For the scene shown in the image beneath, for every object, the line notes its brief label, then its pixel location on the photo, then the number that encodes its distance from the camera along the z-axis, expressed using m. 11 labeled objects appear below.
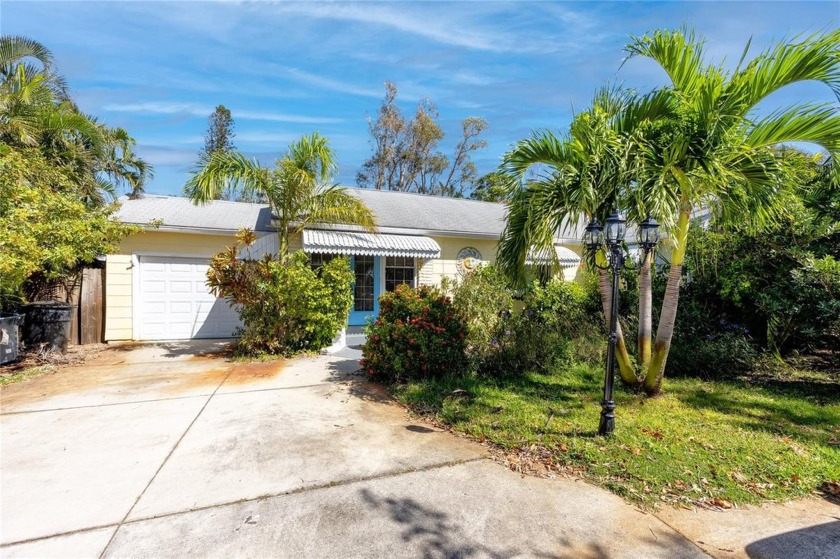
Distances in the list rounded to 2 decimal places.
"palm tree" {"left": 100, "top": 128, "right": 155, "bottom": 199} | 16.56
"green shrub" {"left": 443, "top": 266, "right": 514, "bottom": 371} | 7.77
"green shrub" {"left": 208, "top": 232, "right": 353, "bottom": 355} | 9.29
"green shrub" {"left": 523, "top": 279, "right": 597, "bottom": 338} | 10.05
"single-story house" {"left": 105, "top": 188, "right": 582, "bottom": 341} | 11.40
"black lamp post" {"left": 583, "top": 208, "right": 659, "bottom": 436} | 4.92
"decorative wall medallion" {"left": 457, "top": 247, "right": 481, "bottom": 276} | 13.59
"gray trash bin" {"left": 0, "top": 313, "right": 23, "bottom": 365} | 8.09
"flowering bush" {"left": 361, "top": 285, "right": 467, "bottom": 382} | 7.16
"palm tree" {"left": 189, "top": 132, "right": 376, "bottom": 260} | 9.70
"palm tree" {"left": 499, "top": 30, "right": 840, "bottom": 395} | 5.18
